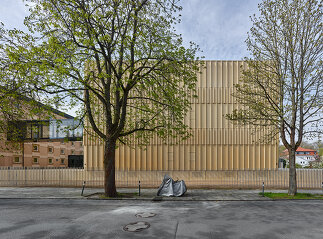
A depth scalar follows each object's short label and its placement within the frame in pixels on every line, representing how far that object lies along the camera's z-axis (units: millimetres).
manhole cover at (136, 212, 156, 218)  8570
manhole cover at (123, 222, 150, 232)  6969
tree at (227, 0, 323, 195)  12359
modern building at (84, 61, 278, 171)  17031
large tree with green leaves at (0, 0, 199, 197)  10258
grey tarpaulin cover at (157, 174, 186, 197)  12784
